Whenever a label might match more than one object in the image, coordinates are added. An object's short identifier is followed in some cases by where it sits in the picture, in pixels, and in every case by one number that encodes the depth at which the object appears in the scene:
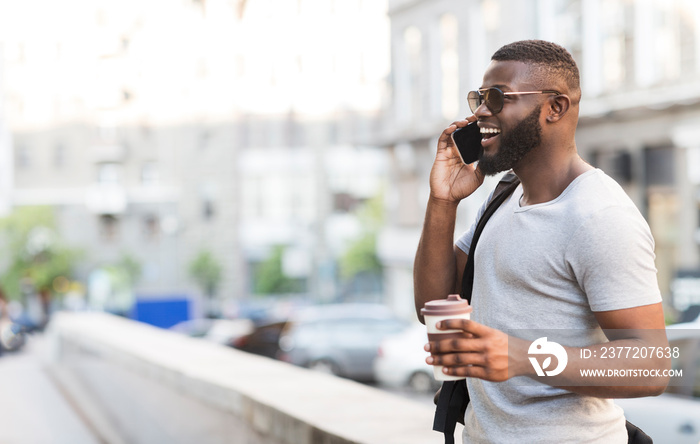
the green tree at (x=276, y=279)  56.41
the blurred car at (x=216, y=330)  23.31
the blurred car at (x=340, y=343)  20.52
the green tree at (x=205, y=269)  56.78
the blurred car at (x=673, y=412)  5.52
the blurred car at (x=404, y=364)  18.58
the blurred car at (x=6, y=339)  17.16
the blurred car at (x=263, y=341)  22.83
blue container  34.25
